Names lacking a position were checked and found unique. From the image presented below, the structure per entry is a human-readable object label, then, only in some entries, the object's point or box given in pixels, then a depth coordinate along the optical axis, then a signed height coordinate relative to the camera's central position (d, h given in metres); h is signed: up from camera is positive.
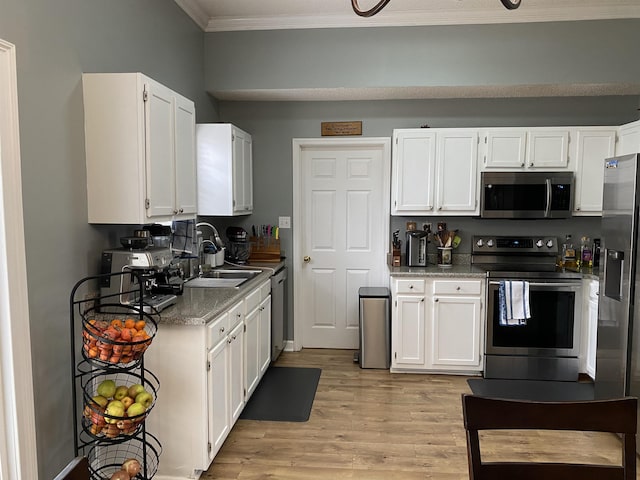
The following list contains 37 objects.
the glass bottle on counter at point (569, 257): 4.29 -0.42
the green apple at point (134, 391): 2.05 -0.80
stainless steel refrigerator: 2.85 -0.47
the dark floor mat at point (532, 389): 3.59 -1.43
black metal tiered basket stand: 1.93 -0.71
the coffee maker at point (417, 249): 4.20 -0.34
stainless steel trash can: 4.14 -1.07
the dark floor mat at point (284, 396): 3.28 -1.44
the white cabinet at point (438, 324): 3.94 -0.97
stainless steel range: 3.86 -1.01
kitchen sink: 3.37 -0.53
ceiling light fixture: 1.56 +0.72
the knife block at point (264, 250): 4.56 -0.39
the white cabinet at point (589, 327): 3.82 -0.96
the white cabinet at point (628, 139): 3.77 +0.61
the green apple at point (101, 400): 1.97 -0.81
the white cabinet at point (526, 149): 4.04 +0.55
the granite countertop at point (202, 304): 2.35 -0.53
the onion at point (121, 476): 1.96 -1.12
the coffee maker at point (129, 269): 2.33 -0.30
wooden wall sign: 4.49 +0.81
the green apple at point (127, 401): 1.99 -0.83
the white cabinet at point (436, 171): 4.10 +0.36
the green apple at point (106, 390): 2.00 -0.78
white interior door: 4.61 -0.23
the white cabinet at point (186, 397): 2.39 -0.97
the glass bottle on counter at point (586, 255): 4.27 -0.40
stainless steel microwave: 4.05 +0.15
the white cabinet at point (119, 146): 2.30 +0.32
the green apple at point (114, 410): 1.94 -0.84
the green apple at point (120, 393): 2.01 -0.80
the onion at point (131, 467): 1.98 -1.11
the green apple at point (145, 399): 2.03 -0.83
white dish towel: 3.78 -0.73
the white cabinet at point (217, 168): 3.82 +0.35
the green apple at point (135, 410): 1.97 -0.85
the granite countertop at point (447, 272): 3.90 -0.51
